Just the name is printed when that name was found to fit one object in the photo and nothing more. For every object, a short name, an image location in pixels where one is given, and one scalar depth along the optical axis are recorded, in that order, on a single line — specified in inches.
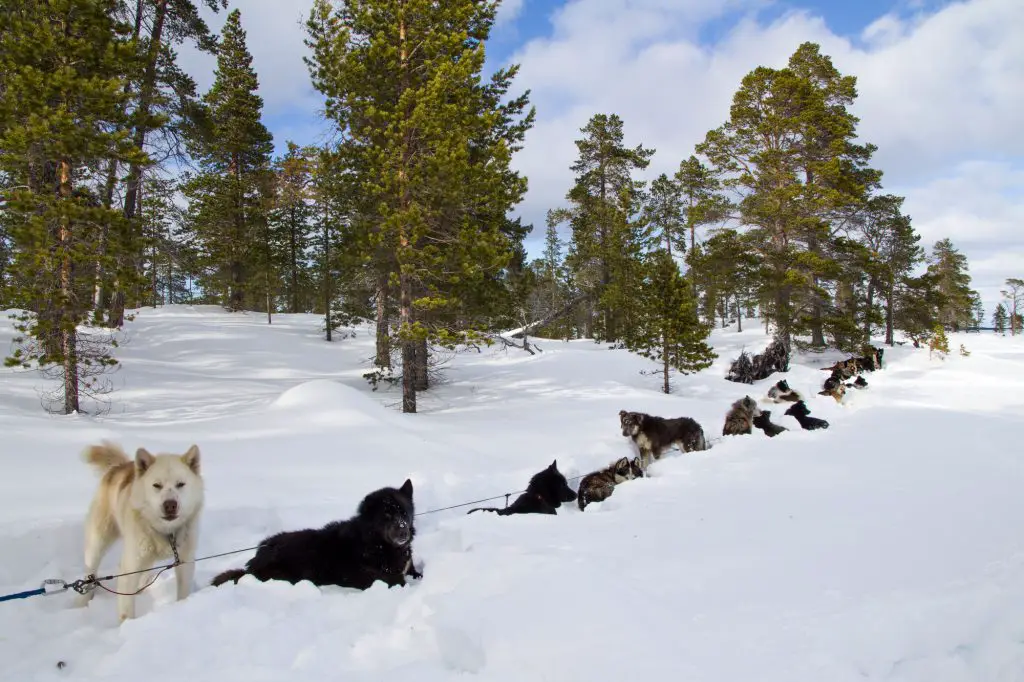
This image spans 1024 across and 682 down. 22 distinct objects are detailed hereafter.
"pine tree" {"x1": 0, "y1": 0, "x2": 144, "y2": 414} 335.0
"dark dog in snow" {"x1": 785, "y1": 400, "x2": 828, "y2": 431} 417.7
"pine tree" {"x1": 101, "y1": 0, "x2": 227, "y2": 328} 371.9
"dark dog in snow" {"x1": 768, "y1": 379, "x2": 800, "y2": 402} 546.6
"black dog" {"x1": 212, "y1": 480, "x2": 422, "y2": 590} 151.2
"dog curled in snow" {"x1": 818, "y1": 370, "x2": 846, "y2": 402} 576.1
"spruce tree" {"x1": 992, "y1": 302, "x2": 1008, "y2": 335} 3053.6
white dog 133.5
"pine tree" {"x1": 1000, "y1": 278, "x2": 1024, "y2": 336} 2177.7
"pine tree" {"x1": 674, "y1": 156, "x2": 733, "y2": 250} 934.4
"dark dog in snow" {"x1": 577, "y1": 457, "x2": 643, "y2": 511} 262.5
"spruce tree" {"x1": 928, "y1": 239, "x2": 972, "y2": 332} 1810.8
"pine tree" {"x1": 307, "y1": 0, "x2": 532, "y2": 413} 441.7
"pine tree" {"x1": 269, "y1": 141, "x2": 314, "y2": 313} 1077.8
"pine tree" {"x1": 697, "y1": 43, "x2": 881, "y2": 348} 850.1
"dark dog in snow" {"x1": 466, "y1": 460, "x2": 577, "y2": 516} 232.1
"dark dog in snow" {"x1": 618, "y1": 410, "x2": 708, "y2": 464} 355.3
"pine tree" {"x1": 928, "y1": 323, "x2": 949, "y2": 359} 814.5
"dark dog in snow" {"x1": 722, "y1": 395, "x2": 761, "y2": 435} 407.2
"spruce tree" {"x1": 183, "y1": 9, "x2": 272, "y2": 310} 1103.0
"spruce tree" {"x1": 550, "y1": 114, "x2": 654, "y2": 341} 1098.7
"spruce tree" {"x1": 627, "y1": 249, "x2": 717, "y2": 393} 616.4
